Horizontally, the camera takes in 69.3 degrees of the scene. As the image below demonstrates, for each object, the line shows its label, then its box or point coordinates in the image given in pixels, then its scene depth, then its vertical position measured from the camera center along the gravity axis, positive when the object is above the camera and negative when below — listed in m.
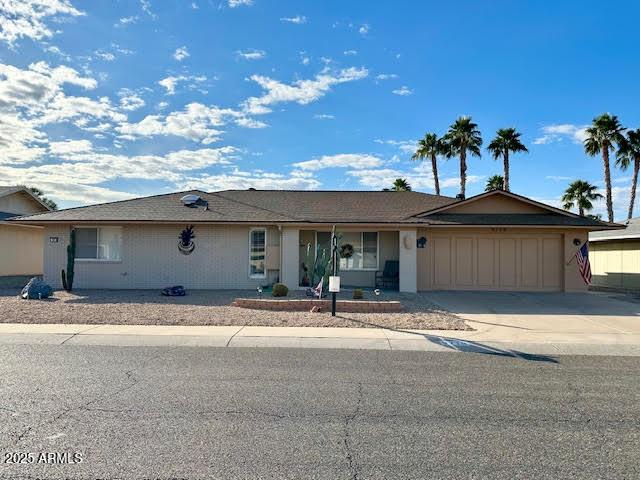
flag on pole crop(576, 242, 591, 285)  16.88 +0.06
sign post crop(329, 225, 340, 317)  11.33 -0.48
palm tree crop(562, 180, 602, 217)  38.66 +5.86
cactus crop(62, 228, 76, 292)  16.36 -0.24
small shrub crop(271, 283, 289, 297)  14.58 -0.88
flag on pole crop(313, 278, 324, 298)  13.22 -0.79
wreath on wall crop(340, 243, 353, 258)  18.48 +0.52
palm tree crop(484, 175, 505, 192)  40.31 +7.35
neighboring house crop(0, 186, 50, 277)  23.47 +1.19
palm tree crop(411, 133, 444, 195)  39.91 +10.04
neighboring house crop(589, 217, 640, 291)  20.88 +0.39
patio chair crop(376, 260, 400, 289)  17.91 -0.46
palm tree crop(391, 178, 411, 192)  43.52 +7.42
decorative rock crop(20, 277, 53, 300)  14.31 -0.92
